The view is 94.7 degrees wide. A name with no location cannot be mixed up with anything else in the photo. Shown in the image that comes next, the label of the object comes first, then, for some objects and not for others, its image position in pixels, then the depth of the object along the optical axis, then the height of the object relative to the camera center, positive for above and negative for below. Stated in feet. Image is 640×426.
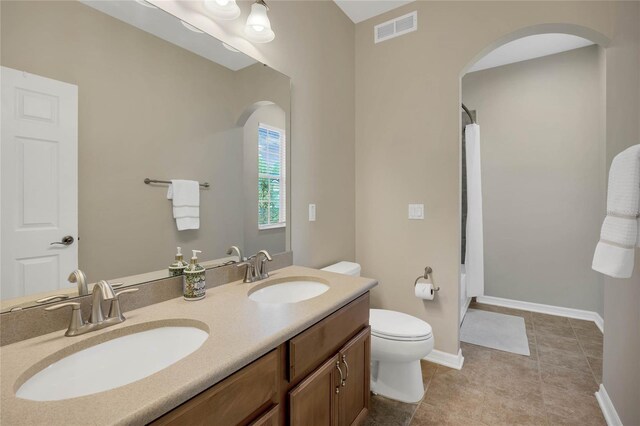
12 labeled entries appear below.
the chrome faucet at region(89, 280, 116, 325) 2.98 -0.84
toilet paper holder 7.50 -1.55
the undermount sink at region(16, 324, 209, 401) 2.37 -1.37
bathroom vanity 1.91 -1.21
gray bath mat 8.39 -3.72
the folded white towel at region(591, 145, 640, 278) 3.50 -0.09
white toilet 5.72 -2.75
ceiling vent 7.66 +5.00
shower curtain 8.67 -0.14
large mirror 2.82 +0.87
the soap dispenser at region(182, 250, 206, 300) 3.91 -0.91
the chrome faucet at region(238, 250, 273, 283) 4.88 -0.89
